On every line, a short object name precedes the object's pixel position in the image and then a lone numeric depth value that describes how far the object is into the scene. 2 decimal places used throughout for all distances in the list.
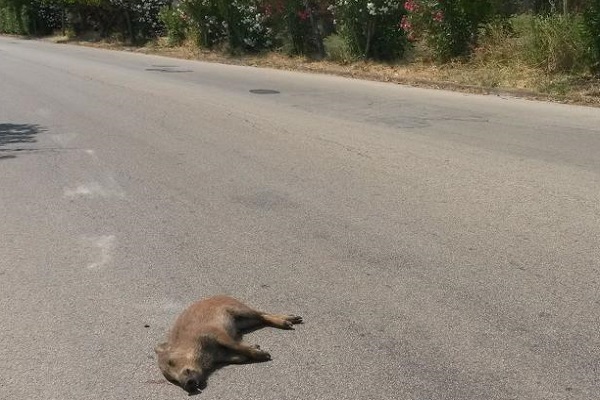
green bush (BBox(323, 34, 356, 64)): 20.05
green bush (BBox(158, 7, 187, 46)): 29.02
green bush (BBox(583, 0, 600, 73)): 13.62
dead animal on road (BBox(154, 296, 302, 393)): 3.68
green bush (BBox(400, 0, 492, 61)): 16.94
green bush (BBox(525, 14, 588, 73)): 14.25
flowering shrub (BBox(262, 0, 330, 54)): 21.62
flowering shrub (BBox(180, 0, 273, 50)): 24.34
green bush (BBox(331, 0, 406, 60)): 18.80
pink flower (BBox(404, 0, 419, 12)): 17.73
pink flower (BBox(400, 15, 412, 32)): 18.44
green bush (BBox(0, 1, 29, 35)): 47.66
